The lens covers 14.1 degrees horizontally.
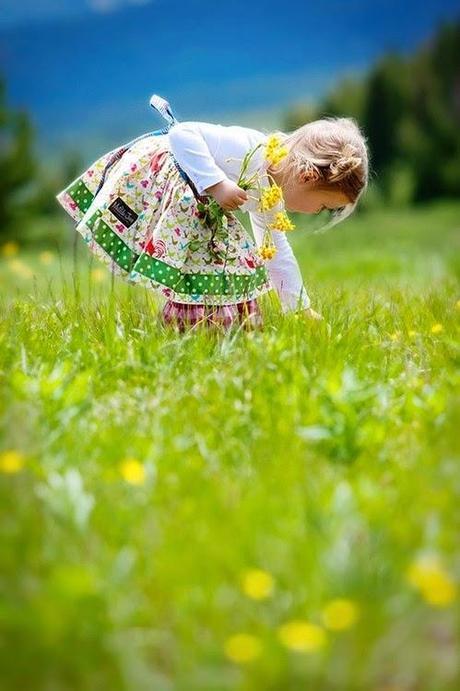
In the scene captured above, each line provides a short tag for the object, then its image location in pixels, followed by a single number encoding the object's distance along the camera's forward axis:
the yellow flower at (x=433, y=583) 2.45
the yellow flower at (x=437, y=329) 3.82
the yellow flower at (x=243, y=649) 2.38
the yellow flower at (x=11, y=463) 2.87
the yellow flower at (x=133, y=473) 2.96
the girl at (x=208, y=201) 3.87
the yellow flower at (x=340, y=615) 2.42
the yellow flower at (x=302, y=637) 2.32
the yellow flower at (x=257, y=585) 2.58
